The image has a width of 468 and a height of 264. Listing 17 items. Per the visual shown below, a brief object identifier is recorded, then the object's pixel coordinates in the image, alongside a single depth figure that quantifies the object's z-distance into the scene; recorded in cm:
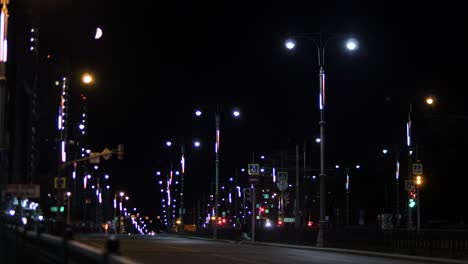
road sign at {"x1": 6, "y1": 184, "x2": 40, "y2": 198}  3981
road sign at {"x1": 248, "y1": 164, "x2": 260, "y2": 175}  5245
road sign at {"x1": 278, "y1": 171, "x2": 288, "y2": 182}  5856
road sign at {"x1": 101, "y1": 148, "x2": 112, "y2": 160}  5116
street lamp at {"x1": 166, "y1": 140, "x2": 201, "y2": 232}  6757
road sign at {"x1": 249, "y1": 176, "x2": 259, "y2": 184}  5297
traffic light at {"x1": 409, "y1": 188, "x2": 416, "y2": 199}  5415
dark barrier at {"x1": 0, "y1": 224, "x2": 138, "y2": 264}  625
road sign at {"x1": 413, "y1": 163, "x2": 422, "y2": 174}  4803
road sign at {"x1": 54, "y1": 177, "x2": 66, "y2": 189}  4831
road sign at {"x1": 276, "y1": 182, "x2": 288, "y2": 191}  5838
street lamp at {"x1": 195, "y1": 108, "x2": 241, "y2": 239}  5459
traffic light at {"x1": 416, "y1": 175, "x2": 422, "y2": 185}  5028
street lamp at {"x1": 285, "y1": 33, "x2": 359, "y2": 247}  4112
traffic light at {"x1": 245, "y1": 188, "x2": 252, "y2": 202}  6486
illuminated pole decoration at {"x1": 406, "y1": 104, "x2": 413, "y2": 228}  4979
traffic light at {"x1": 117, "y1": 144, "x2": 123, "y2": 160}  5128
